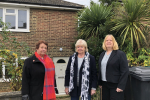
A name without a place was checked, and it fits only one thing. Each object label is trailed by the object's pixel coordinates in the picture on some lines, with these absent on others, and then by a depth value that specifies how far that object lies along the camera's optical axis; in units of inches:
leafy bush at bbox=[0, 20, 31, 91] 134.2
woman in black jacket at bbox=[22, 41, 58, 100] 89.2
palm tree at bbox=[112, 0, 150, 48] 184.9
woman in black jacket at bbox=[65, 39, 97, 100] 97.5
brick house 265.6
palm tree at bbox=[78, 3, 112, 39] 208.8
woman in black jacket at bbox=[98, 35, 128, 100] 90.3
